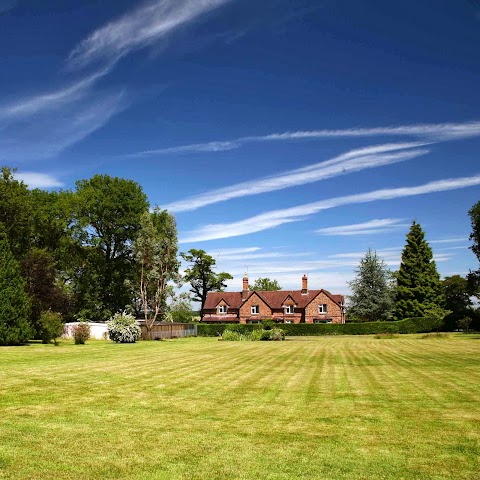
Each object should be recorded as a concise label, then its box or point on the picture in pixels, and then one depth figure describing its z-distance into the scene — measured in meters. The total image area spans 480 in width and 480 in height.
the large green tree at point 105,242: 64.19
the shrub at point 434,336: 49.67
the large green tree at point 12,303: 35.03
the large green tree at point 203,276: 86.75
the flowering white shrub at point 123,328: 43.41
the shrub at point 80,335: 40.28
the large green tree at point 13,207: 44.78
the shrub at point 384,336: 51.88
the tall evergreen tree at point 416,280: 73.38
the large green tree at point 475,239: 66.48
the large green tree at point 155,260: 55.75
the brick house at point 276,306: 82.75
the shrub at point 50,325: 37.85
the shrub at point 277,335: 50.00
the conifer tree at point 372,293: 77.94
